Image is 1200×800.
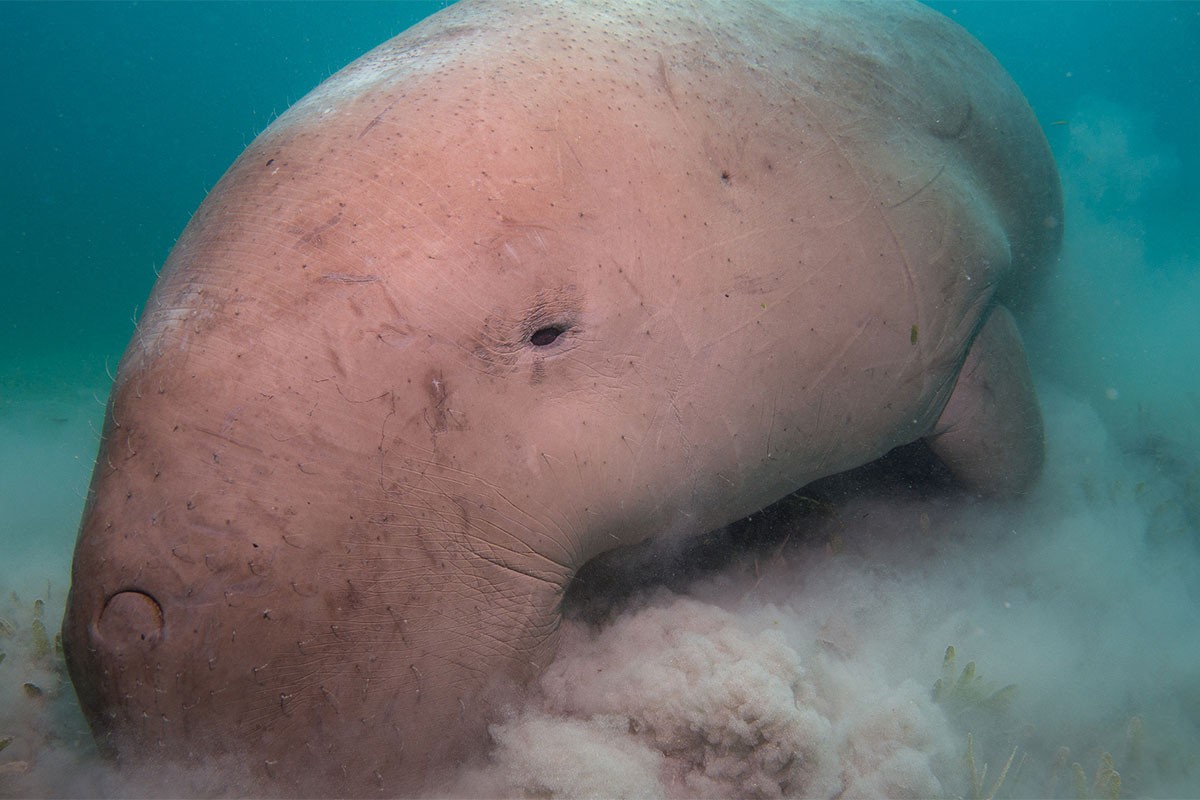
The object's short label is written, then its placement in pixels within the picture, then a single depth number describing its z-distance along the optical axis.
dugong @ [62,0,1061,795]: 1.58
